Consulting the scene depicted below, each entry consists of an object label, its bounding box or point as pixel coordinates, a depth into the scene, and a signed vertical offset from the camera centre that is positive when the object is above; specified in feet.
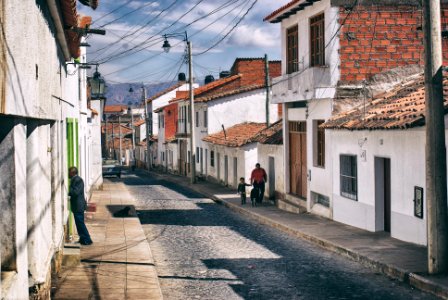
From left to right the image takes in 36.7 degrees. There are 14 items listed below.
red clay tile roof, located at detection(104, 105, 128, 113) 403.87 +22.39
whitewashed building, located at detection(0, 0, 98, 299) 18.29 +0.37
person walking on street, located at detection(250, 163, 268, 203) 79.87 -4.26
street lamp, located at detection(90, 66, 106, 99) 80.18 +7.06
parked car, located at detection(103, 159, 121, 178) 162.20 -5.85
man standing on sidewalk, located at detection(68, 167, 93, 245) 44.65 -3.36
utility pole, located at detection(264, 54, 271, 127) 102.79 +8.23
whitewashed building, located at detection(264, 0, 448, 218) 60.29 +7.75
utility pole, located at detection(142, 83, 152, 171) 202.00 +2.15
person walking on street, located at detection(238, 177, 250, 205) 80.02 -5.64
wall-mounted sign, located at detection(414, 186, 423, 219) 42.75 -3.94
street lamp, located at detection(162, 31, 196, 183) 119.03 +5.85
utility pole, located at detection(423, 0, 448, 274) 33.32 -0.12
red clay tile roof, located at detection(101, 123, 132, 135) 315.66 +7.86
